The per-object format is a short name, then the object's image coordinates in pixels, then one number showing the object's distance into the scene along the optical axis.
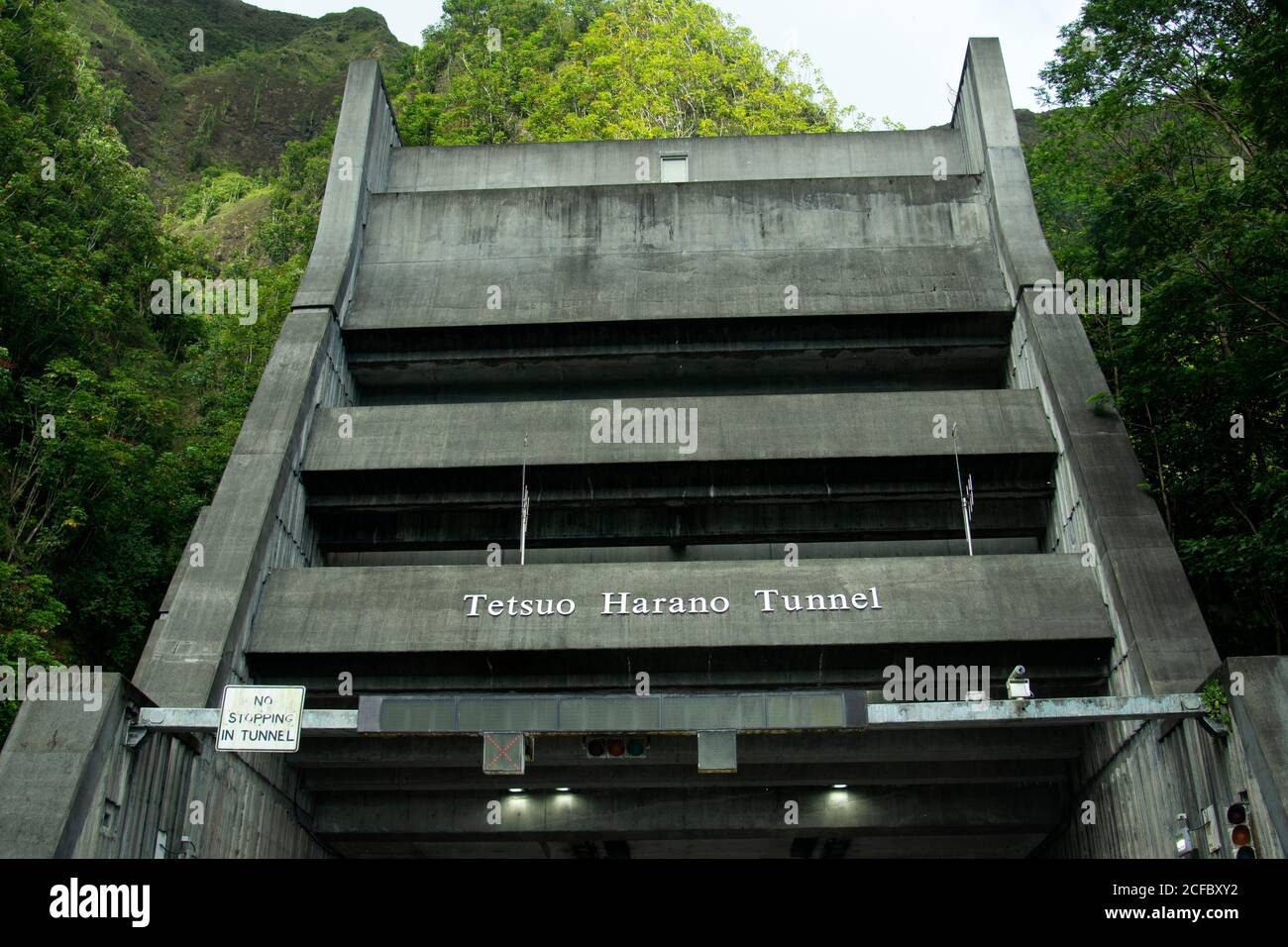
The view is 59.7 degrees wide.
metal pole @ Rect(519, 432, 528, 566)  22.27
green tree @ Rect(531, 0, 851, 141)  58.16
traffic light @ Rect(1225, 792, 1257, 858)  14.34
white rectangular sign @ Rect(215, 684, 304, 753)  15.44
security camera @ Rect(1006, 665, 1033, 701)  15.86
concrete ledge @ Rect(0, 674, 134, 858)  14.04
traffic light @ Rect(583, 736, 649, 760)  17.92
